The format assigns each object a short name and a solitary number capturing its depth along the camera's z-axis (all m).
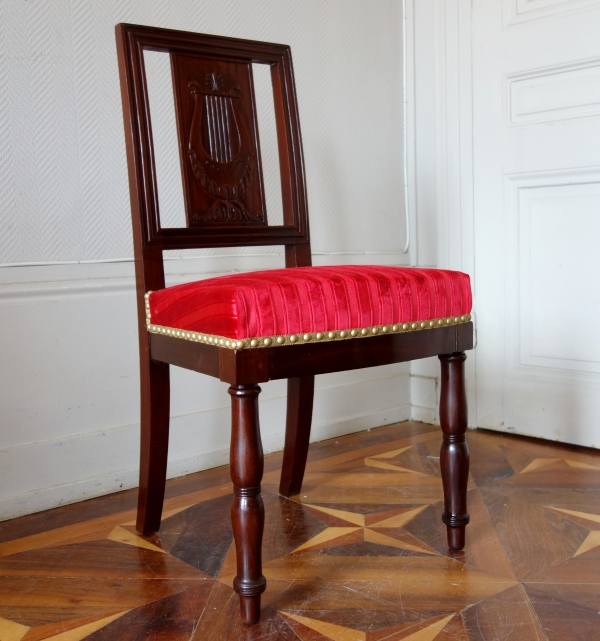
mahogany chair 1.04
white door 1.91
